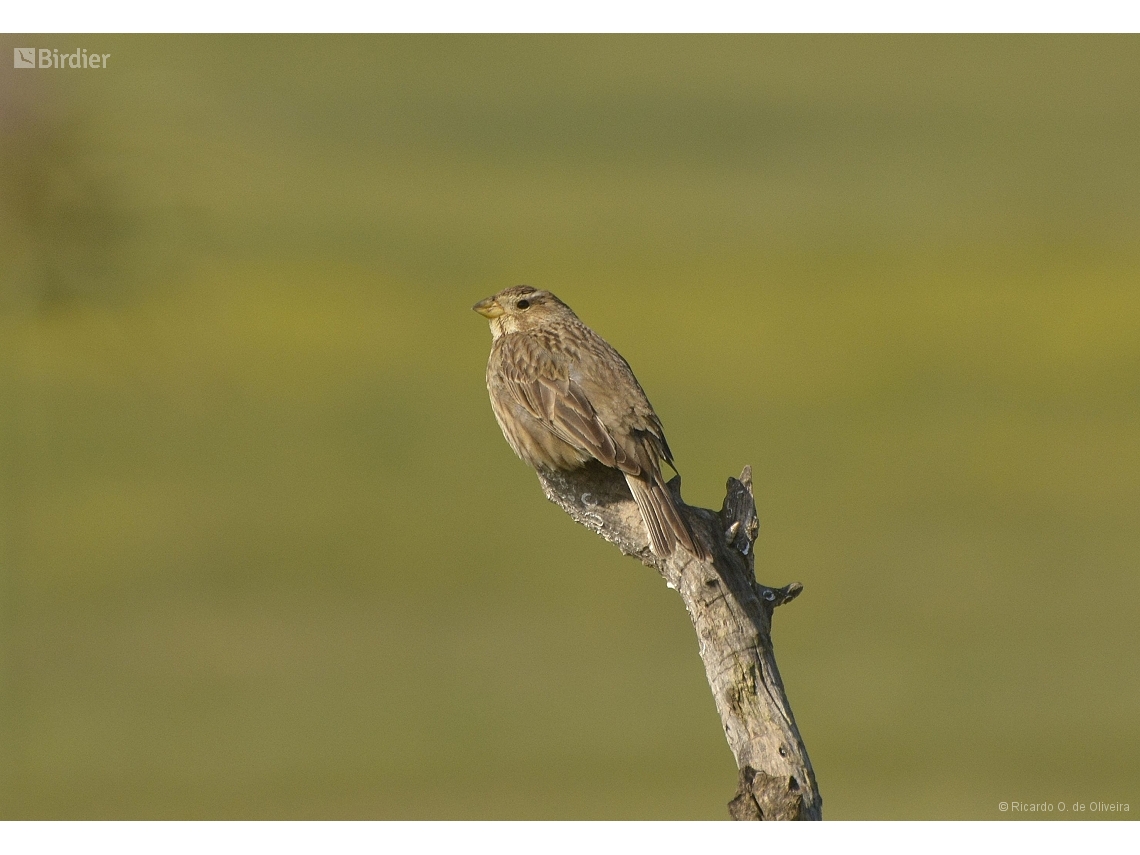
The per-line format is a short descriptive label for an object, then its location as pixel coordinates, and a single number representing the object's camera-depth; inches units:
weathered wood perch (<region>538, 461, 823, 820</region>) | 456.4
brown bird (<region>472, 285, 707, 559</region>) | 533.4
